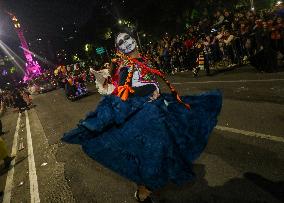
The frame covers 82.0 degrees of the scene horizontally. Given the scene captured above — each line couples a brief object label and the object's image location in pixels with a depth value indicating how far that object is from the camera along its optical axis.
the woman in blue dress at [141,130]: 2.10
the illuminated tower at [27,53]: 46.65
